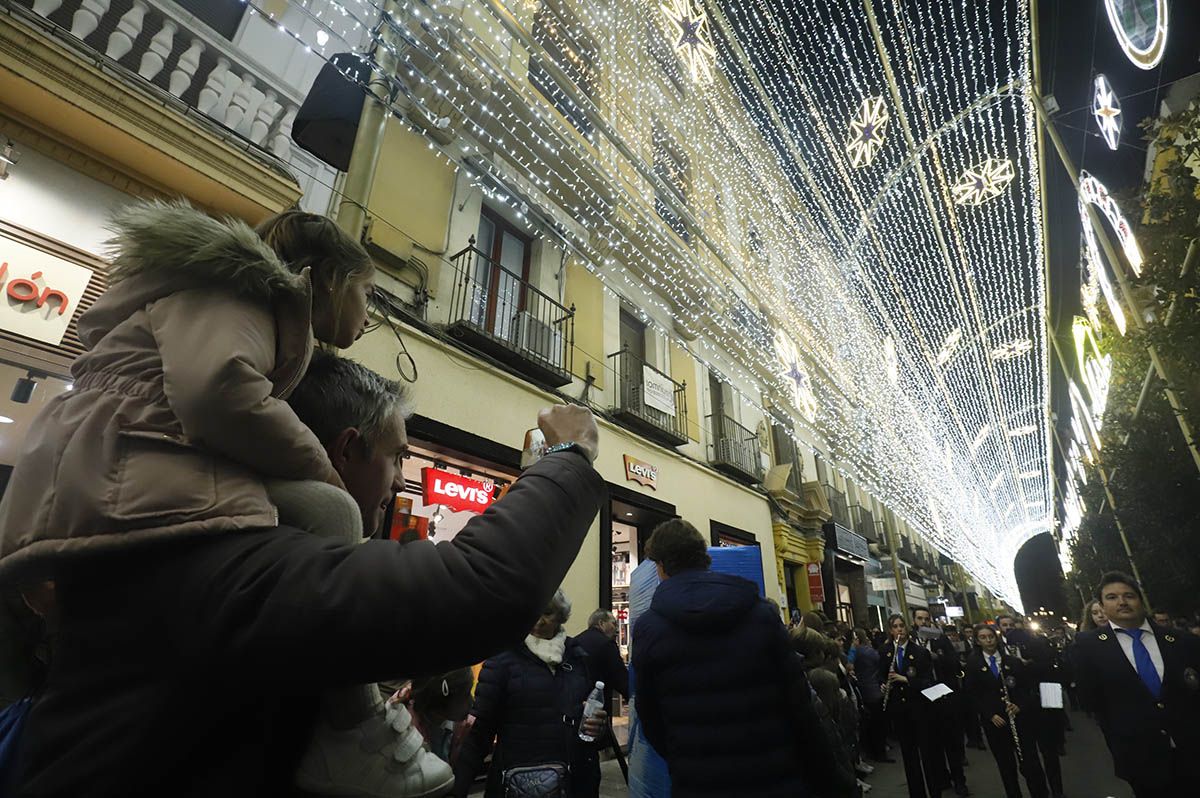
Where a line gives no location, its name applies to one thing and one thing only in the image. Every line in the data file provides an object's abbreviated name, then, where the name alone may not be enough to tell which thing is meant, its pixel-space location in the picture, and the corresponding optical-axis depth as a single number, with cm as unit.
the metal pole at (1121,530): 738
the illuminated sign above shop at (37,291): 403
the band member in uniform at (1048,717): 595
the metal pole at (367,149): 614
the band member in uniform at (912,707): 594
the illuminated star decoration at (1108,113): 720
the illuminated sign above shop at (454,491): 620
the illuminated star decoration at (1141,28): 562
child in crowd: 65
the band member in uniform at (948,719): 626
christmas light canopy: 753
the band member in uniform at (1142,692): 357
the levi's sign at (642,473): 924
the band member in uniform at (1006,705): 587
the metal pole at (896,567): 1940
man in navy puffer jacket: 238
